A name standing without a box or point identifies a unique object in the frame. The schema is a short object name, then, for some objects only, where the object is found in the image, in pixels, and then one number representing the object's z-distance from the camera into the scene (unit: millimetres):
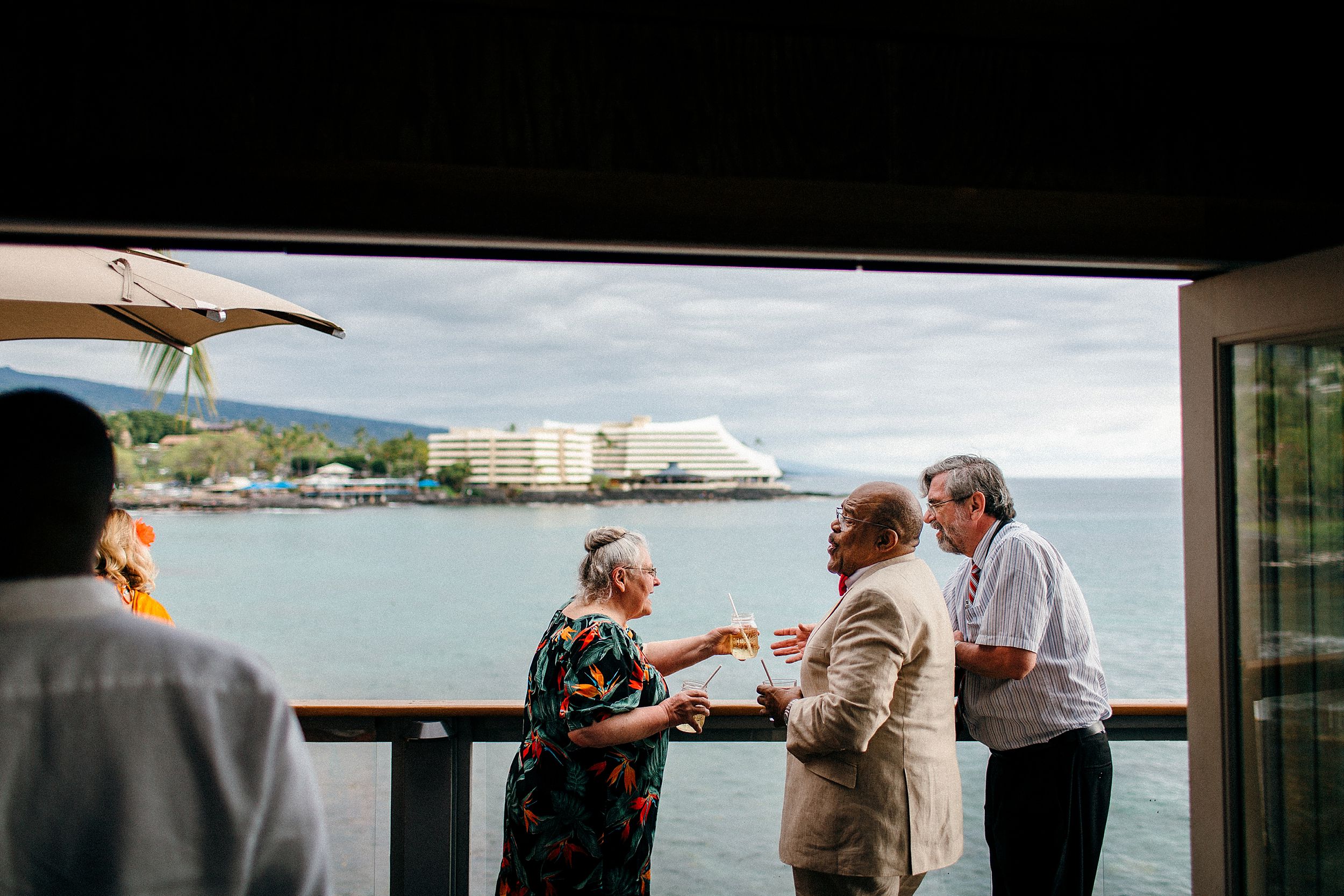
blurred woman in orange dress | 2781
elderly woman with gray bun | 1971
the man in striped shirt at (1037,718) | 2289
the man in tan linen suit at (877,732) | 1897
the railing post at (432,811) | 2574
